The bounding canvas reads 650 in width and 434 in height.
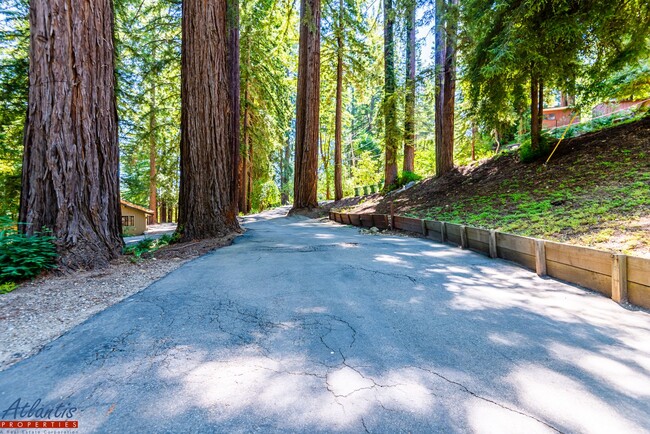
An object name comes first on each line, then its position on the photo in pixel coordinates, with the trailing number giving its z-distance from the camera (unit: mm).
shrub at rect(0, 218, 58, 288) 3578
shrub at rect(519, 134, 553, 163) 9422
